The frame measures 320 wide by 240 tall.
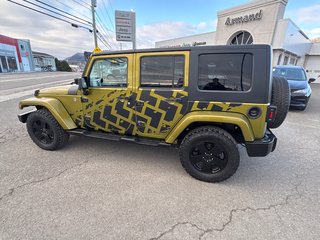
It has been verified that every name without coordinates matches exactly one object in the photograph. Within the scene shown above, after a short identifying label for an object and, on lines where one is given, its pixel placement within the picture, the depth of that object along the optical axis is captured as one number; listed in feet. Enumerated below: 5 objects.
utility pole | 48.60
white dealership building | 53.01
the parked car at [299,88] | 21.40
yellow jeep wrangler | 7.35
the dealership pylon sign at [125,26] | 44.80
